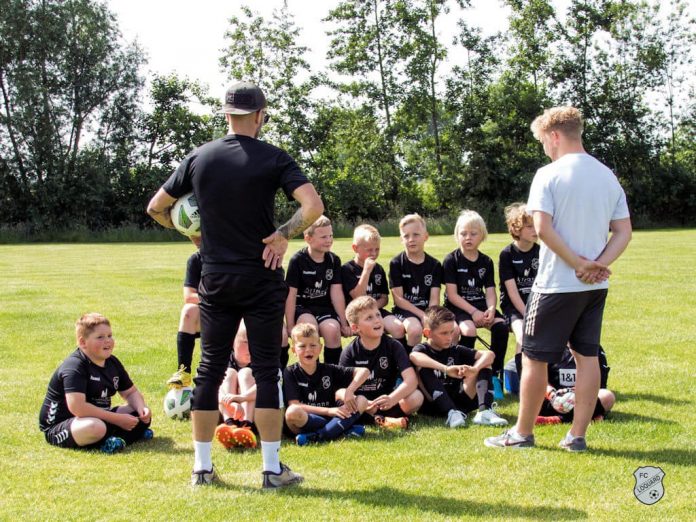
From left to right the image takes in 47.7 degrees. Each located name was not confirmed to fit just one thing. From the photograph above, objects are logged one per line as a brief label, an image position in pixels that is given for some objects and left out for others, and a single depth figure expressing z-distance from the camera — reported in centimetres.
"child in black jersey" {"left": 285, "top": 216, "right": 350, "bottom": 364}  709
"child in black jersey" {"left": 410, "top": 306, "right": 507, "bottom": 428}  639
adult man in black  449
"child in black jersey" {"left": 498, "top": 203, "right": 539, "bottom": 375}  728
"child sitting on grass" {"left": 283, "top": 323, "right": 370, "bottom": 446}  576
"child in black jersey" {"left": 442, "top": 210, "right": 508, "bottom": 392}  735
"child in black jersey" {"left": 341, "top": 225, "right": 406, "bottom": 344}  723
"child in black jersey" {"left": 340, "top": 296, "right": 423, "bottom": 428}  624
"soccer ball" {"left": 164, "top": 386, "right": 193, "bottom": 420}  646
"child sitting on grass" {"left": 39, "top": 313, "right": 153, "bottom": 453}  552
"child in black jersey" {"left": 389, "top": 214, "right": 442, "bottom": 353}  738
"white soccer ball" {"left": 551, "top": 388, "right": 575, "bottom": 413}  604
